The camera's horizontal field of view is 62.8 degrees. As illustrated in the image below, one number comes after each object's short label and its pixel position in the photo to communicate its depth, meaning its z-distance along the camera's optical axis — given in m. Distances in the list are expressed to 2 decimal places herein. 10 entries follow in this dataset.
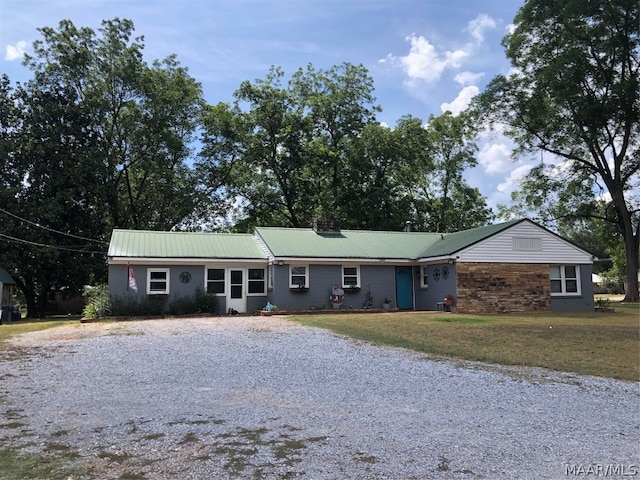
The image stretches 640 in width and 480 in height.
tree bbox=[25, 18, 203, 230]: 33.06
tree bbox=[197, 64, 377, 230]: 37.31
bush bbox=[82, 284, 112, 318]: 19.58
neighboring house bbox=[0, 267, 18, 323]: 25.50
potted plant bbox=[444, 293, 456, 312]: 21.31
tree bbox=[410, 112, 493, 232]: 43.38
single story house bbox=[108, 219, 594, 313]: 21.05
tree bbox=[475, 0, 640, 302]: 28.61
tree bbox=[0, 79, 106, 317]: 28.72
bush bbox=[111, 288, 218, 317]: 19.75
